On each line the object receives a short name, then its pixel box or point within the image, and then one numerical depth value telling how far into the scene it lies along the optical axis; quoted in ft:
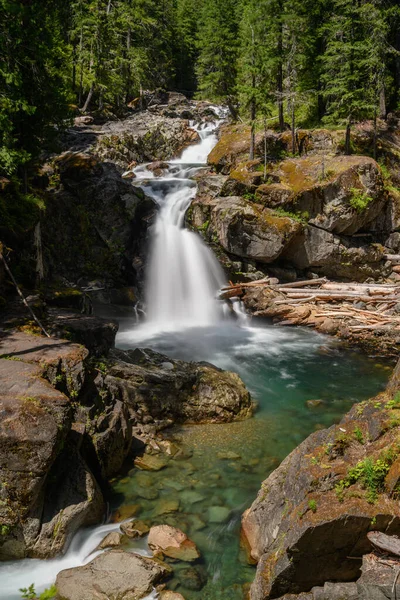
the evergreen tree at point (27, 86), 32.99
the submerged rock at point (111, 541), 21.27
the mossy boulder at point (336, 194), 67.62
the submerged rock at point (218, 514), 23.66
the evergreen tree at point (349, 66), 76.74
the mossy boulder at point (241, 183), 71.97
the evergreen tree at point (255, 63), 79.90
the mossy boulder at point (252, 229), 66.74
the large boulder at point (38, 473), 20.11
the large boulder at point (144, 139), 94.48
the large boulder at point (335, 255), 69.21
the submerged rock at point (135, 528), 22.08
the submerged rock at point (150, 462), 28.21
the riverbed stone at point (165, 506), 24.09
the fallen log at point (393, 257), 71.56
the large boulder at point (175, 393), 33.50
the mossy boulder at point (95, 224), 68.13
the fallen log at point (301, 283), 67.68
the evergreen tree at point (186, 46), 167.63
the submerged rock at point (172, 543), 20.81
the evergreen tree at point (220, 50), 97.35
